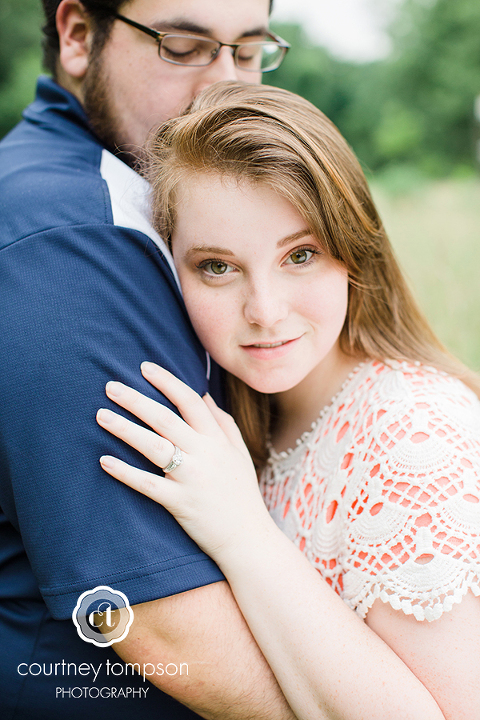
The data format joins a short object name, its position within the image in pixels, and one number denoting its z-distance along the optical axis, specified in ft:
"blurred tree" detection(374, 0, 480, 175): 83.43
